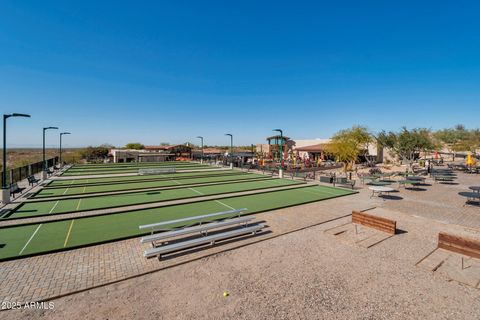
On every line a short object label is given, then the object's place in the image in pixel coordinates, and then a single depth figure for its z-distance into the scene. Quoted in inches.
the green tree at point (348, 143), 1167.6
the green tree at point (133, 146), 3698.3
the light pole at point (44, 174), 888.3
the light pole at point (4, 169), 494.6
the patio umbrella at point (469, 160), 910.3
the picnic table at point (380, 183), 733.9
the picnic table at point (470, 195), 513.3
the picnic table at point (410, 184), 693.5
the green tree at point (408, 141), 1187.3
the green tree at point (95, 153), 2266.9
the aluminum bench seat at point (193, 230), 294.1
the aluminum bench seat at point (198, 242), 277.2
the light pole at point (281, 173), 1000.2
